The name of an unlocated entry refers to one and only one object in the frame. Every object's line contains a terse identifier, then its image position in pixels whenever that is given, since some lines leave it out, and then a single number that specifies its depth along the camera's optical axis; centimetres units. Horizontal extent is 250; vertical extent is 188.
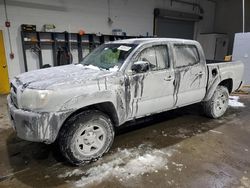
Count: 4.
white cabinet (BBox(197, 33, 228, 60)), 1309
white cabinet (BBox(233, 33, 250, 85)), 756
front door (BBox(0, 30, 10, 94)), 670
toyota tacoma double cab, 241
